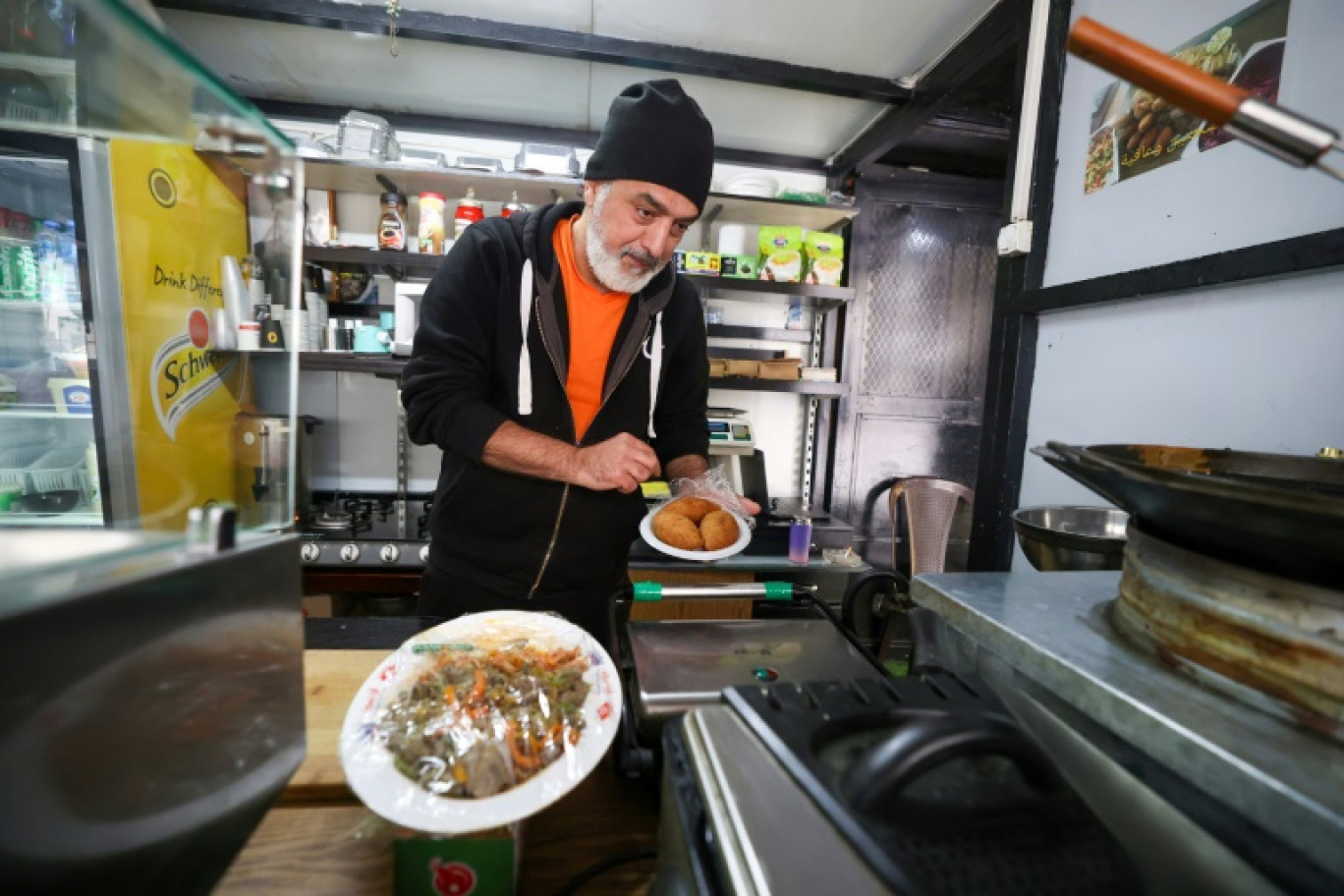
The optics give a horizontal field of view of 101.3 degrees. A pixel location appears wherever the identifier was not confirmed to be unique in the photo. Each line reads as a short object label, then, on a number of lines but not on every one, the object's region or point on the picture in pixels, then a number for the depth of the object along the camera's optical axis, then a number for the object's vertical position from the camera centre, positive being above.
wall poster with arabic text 1.12 +0.64
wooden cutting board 0.74 -0.54
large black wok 0.37 -0.08
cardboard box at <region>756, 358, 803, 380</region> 2.97 +0.14
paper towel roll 3.01 +0.84
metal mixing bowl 0.91 -0.26
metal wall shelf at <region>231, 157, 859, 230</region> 2.58 +0.98
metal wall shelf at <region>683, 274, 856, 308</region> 2.84 +0.55
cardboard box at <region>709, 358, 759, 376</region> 2.96 +0.14
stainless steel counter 0.34 -0.23
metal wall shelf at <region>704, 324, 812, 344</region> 3.33 +0.37
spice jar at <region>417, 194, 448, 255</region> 2.67 +0.77
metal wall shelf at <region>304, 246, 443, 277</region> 2.58 +0.58
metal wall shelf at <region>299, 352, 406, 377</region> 2.64 +0.09
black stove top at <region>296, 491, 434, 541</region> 2.61 -0.69
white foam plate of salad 0.57 -0.41
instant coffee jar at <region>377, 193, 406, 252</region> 2.66 +0.75
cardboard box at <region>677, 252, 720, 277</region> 2.87 +0.67
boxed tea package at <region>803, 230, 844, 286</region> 2.95 +0.75
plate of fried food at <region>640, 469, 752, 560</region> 1.67 -0.40
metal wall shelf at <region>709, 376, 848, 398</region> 2.90 +0.04
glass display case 0.32 -0.13
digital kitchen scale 3.02 -0.23
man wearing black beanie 1.48 +0.04
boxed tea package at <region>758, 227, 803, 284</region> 2.92 +0.74
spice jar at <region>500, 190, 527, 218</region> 2.77 +0.90
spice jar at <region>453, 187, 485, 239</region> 2.65 +0.83
